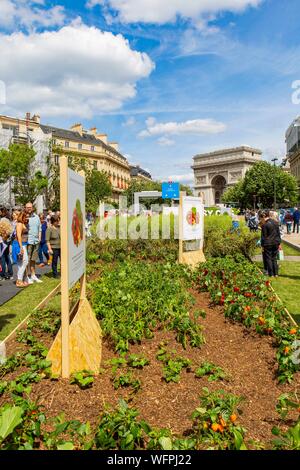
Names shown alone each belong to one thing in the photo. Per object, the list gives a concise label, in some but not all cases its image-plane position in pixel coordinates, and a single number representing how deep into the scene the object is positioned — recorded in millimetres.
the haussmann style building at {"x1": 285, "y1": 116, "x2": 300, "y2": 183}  96738
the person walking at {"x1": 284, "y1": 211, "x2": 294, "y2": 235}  28069
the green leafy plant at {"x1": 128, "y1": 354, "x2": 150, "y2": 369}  4234
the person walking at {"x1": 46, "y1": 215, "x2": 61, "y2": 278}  11180
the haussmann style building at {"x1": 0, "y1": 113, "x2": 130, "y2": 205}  58000
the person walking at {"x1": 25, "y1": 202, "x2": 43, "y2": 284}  10320
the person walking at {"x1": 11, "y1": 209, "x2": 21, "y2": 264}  12164
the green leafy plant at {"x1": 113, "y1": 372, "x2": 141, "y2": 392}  3842
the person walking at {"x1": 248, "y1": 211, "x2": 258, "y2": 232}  25597
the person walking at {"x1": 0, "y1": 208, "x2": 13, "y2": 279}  10803
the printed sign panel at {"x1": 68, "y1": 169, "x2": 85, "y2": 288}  4082
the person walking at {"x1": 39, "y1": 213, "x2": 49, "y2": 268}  14005
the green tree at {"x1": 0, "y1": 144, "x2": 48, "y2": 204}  47412
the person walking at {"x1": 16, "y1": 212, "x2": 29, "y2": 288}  9742
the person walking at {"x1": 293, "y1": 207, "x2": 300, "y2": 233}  28094
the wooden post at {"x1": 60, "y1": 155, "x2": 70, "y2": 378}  3883
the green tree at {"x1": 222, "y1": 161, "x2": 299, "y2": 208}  71250
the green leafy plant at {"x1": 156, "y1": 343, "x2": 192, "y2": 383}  4035
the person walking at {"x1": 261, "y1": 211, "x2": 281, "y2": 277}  10961
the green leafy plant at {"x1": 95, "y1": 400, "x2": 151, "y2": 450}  2725
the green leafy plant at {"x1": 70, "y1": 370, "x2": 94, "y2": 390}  3801
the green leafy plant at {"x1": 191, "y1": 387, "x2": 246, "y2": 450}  2752
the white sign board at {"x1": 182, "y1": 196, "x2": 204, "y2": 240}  10992
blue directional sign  39022
